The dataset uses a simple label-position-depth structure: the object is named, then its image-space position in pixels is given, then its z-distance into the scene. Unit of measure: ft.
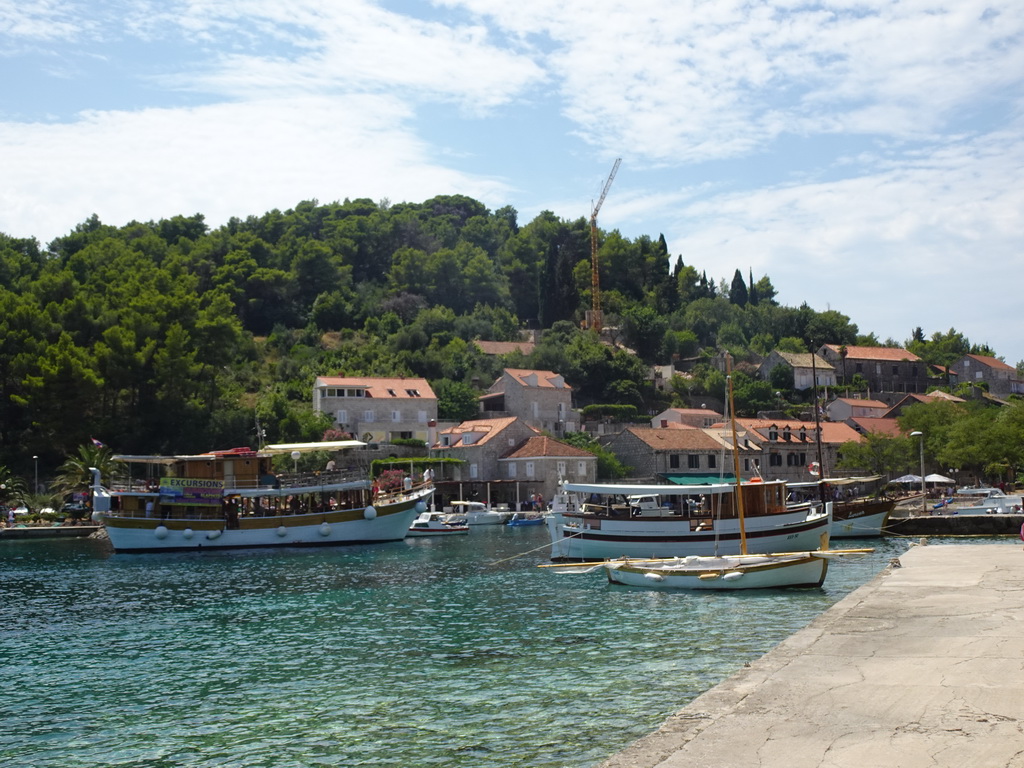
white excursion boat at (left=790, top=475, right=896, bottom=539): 154.81
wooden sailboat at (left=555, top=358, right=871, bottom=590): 91.09
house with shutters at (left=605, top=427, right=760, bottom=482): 248.52
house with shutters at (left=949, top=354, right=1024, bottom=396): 368.68
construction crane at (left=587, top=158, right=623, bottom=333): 378.73
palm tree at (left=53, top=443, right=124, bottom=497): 212.02
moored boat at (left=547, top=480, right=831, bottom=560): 119.34
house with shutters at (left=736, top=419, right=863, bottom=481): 260.42
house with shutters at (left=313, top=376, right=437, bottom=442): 260.01
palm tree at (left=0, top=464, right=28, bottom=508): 216.97
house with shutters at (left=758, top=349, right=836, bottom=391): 339.36
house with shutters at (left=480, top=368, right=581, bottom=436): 280.51
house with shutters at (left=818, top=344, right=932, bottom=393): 350.84
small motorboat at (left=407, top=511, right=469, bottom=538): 194.90
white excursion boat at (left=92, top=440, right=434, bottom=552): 165.99
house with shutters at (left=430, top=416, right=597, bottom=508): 241.35
